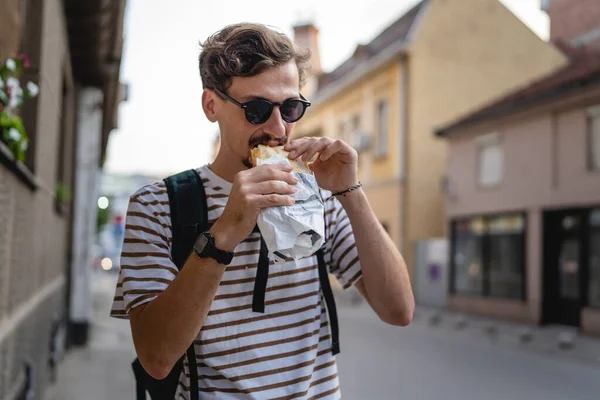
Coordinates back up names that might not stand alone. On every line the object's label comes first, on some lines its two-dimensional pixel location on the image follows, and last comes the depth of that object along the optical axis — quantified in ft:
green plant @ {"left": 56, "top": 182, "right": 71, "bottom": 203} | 25.10
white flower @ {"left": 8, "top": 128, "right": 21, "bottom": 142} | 10.88
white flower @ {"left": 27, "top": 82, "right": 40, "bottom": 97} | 12.80
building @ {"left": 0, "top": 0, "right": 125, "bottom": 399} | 11.39
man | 5.12
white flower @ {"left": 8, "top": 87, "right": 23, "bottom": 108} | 11.31
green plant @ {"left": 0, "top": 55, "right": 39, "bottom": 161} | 10.96
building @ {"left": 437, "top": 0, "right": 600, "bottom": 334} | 49.85
